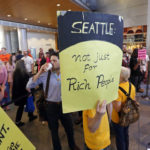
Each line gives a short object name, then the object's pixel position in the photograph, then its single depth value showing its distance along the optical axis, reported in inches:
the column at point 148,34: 209.0
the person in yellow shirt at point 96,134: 45.5
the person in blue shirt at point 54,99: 76.0
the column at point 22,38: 390.5
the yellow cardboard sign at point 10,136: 29.5
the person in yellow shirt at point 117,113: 68.7
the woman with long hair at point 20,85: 116.9
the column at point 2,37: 376.9
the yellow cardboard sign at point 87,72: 28.6
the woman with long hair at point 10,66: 187.1
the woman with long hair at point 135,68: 171.2
